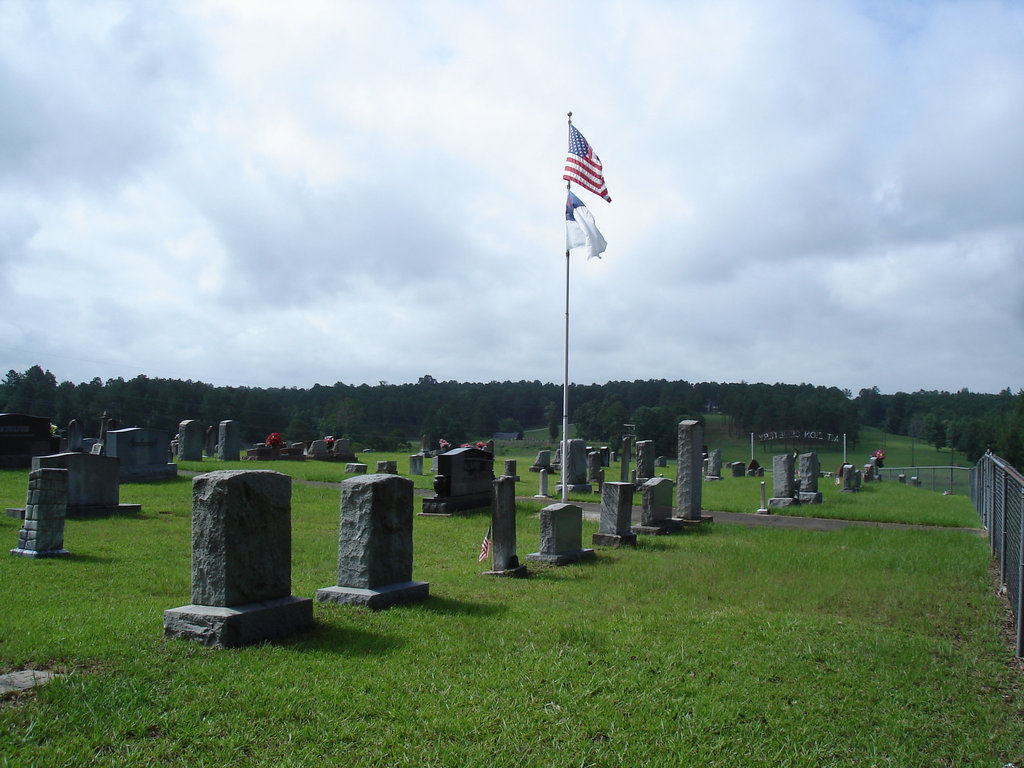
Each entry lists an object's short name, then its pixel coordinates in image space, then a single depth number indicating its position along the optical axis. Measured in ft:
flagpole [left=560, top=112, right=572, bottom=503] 61.16
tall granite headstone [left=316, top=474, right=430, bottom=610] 25.04
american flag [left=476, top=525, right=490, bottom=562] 34.66
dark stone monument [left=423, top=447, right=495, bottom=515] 60.18
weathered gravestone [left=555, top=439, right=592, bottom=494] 78.38
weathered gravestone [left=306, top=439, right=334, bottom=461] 113.29
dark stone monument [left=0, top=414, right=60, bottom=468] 71.97
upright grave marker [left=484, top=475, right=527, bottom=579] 33.55
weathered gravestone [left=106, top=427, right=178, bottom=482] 68.44
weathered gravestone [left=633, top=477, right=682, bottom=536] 50.57
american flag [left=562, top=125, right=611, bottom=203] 63.98
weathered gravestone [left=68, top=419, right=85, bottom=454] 90.19
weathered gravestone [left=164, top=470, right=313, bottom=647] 19.38
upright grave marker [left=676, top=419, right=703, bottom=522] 55.31
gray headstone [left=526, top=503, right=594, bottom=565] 37.27
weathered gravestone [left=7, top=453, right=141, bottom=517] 48.34
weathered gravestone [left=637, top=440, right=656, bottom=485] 83.66
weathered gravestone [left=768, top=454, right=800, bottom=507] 71.26
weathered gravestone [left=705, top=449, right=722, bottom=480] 119.25
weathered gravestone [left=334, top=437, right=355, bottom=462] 115.44
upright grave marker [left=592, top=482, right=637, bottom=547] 43.83
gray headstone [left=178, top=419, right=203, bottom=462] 97.35
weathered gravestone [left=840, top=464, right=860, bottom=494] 93.60
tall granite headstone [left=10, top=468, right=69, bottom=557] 33.63
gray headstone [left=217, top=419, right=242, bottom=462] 102.06
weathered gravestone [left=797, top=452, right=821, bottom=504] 72.59
